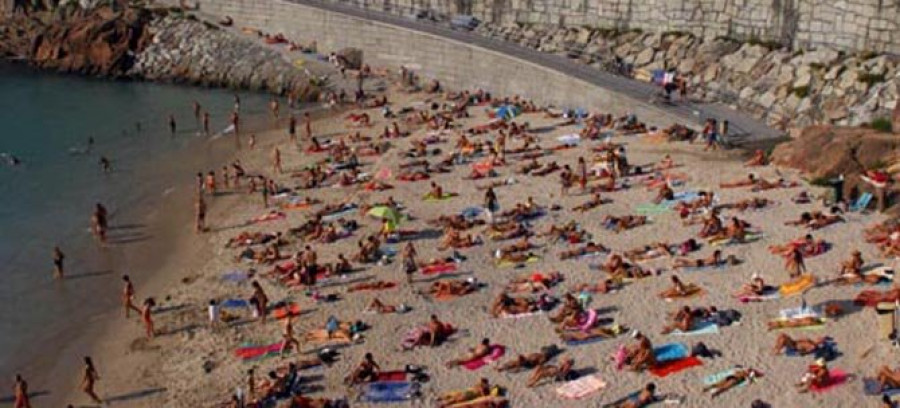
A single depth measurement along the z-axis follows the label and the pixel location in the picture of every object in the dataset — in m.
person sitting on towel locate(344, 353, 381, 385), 23.34
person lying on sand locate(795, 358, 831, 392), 21.97
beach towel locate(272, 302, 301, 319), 27.17
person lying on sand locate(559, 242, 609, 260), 29.65
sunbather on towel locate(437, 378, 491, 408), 22.44
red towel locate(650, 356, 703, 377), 23.02
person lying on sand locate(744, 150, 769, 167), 34.72
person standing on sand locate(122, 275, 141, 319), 28.36
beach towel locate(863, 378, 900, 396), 21.59
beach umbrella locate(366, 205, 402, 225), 32.19
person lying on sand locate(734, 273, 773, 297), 26.19
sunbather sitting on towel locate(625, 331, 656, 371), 23.17
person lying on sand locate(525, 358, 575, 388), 23.02
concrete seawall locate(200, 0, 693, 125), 42.25
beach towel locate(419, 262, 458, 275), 29.20
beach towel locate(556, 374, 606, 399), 22.48
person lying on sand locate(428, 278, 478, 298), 27.61
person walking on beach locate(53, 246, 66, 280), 31.22
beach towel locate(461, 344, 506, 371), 23.89
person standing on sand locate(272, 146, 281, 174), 39.72
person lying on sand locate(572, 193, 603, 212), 33.22
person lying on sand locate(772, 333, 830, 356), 23.25
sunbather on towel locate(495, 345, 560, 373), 23.55
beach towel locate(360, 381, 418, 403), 22.78
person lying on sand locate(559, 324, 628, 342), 24.66
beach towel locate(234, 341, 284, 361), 25.19
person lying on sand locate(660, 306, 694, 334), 24.64
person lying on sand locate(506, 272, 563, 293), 27.56
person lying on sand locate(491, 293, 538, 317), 26.20
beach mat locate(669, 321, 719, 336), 24.58
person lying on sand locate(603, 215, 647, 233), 31.38
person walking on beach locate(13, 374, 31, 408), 23.80
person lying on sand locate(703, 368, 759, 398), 22.17
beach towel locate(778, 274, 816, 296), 26.25
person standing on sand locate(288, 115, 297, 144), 44.28
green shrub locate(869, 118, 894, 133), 34.27
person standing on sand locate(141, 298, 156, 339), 26.98
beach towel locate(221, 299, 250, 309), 28.03
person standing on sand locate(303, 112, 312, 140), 44.16
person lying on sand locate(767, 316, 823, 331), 24.50
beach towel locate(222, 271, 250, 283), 29.88
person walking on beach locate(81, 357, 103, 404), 24.22
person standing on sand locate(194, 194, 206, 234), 34.47
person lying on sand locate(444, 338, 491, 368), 24.05
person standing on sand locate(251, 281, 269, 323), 27.12
